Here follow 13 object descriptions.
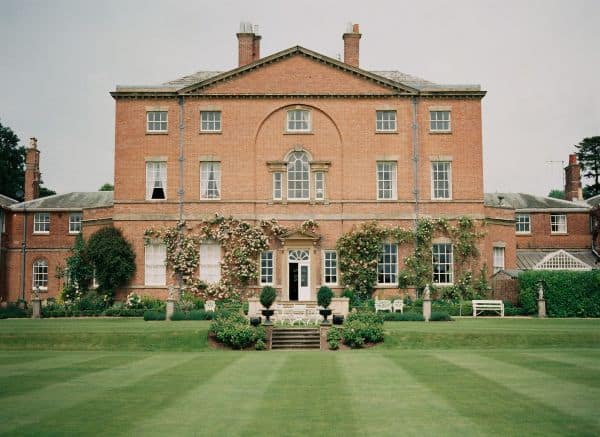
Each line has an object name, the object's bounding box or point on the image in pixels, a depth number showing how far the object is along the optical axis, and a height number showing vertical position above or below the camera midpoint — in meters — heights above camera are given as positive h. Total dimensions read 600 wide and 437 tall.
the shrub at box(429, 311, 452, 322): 29.84 -1.61
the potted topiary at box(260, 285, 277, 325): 24.36 -0.67
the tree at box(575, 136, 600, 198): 65.56 +10.90
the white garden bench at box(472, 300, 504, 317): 33.09 -1.26
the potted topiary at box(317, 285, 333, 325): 24.73 -0.69
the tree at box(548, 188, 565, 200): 103.44 +12.65
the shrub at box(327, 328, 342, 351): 23.00 -1.89
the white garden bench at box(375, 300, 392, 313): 32.16 -1.14
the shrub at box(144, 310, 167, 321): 31.20 -1.50
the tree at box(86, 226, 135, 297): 35.91 +1.21
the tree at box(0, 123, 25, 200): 61.16 +10.51
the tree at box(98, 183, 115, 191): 78.31 +10.49
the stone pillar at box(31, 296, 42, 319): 33.66 -1.24
